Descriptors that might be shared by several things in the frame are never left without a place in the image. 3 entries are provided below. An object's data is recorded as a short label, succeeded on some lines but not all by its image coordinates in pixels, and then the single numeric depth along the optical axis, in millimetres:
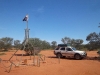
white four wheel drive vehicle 12846
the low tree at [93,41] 13436
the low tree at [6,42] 32821
